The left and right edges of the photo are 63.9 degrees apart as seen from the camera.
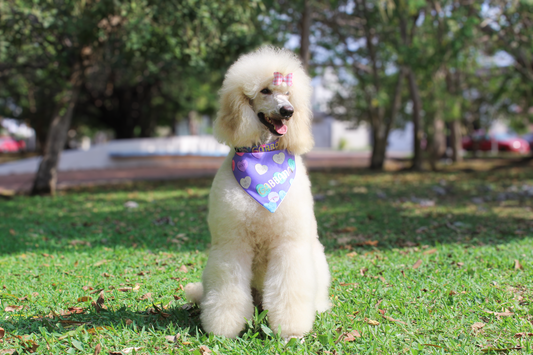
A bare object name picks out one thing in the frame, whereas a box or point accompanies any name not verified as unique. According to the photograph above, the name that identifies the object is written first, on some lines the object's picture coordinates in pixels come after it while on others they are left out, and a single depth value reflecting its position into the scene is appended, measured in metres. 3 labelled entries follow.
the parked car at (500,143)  25.28
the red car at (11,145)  33.34
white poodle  2.48
